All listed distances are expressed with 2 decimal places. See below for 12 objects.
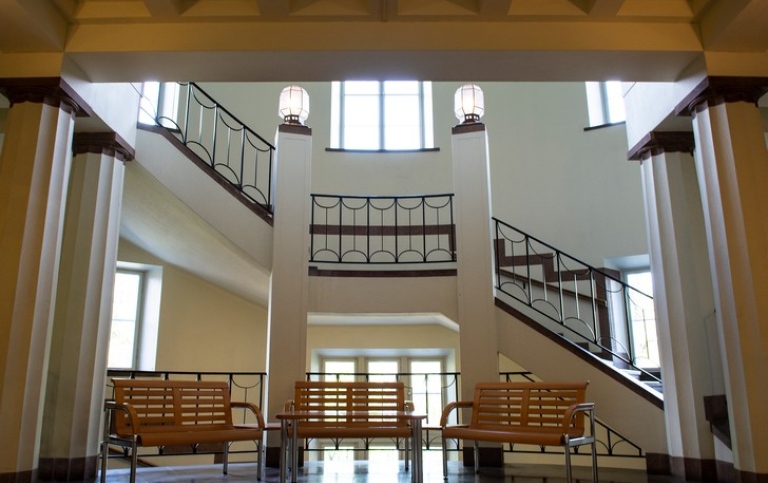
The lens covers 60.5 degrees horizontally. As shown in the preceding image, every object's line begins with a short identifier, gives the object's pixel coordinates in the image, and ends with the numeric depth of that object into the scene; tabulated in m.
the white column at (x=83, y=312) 5.56
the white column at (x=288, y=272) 6.63
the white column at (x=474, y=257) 6.72
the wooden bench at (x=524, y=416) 4.95
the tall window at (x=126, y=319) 9.20
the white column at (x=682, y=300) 5.63
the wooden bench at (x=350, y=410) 5.41
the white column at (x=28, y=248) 4.58
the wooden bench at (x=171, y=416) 4.80
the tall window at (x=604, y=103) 10.56
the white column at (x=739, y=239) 4.62
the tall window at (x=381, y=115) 11.25
